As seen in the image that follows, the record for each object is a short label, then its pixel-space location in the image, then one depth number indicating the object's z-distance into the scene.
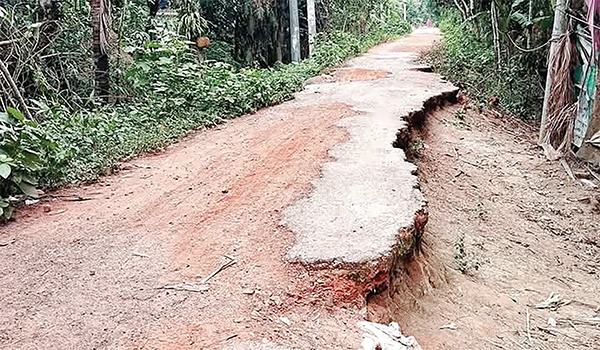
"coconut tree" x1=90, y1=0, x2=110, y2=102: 6.12
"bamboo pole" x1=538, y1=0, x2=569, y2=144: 5.89
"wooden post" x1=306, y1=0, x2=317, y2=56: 10.94
